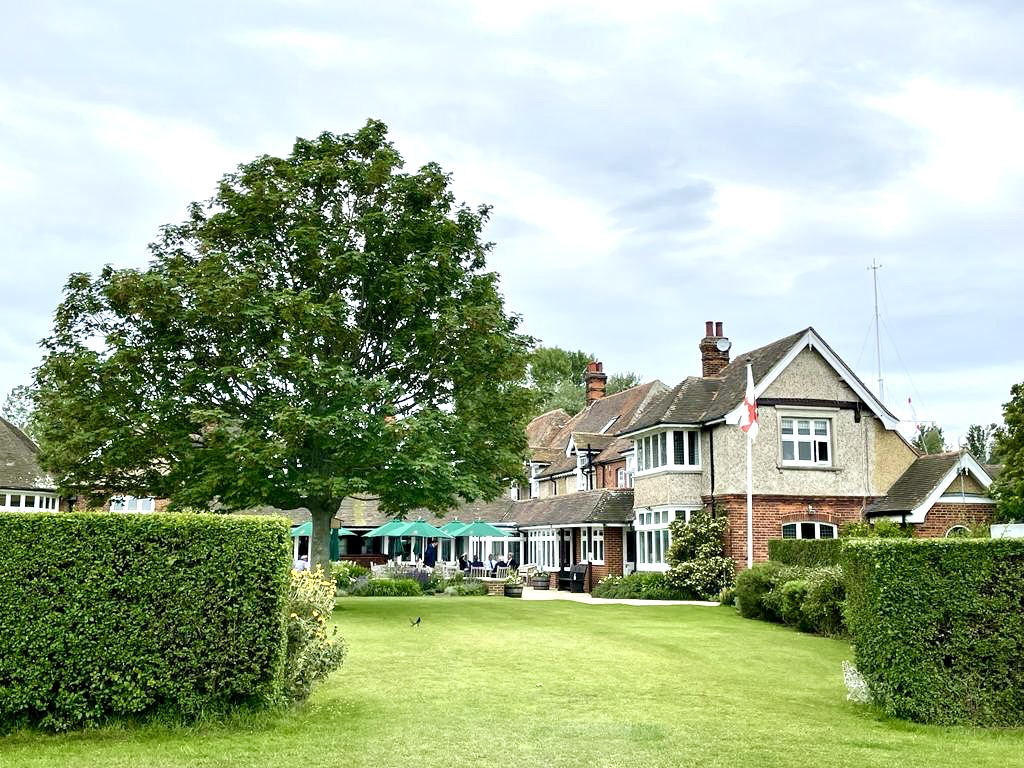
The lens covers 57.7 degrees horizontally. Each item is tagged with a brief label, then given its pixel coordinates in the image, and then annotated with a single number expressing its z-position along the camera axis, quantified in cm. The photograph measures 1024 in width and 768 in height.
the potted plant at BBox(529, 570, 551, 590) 4094
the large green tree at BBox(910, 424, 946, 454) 8394
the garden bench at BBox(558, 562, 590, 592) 3900
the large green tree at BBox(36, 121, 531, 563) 2316
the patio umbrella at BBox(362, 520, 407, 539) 4044
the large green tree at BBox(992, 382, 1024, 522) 2933
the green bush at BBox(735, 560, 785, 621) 2438
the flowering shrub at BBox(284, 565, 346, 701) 1091
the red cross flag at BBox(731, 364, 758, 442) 2924
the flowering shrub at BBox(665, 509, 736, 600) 3127
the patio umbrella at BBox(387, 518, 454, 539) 3909
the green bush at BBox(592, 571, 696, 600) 3206
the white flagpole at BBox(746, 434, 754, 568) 3005
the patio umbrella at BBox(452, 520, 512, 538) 3847
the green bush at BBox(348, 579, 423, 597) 3356
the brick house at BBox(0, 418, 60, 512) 3675
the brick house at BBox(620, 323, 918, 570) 3231
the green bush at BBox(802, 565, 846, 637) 2030
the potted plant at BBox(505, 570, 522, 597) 3384
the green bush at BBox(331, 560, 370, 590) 3438
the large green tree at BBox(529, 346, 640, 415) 7700
